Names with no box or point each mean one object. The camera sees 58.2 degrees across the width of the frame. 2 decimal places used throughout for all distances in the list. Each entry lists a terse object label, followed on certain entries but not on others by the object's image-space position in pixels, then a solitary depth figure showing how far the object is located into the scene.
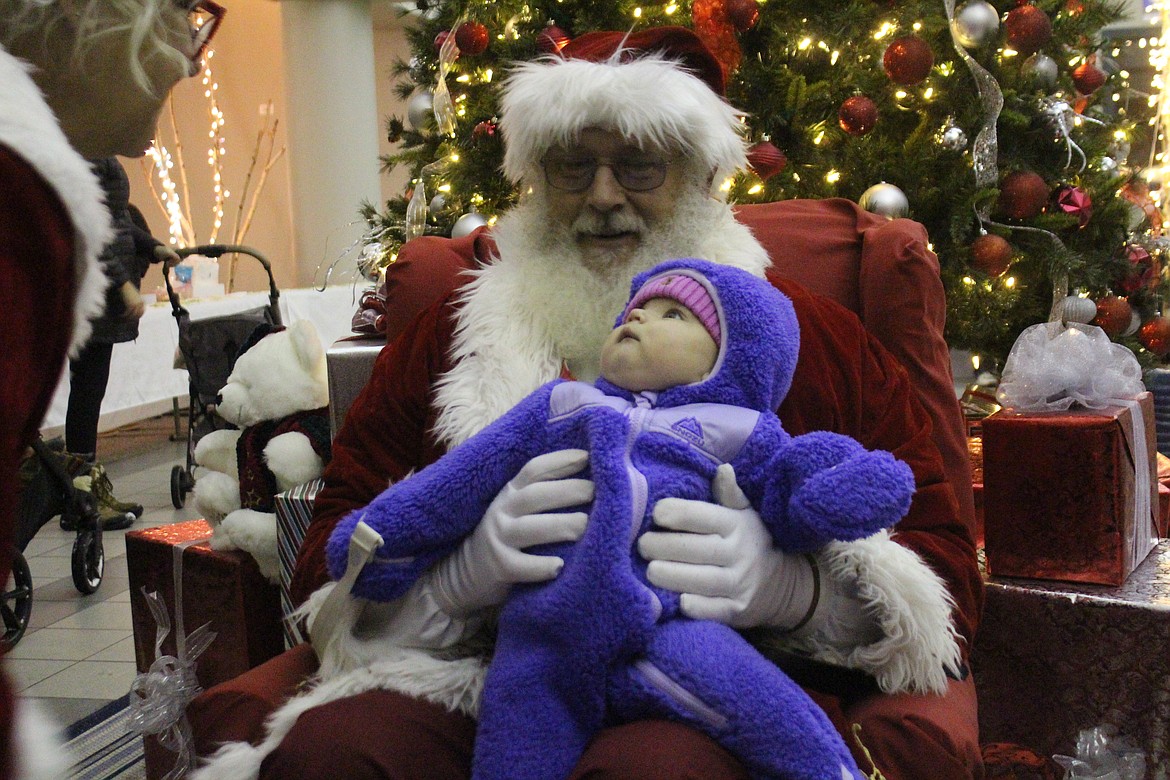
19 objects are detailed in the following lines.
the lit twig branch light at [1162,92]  5.93
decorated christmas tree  3.39
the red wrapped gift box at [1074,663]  1.96
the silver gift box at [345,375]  2.43
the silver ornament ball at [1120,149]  4.03
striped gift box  2.19
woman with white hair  0.77
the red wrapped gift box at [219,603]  2.31
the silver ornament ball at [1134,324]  3.90
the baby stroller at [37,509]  3.42
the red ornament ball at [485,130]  3.53
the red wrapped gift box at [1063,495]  2.06
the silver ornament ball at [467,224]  3.30
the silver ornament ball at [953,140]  3.43
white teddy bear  2.45
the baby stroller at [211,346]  4.76
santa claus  1.40
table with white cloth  6.11
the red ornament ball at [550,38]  3.38
